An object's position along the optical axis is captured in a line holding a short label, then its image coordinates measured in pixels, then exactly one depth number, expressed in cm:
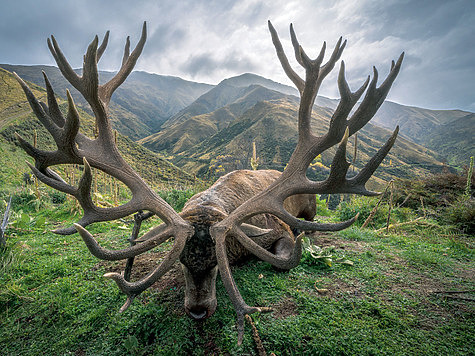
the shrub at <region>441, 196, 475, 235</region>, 486
